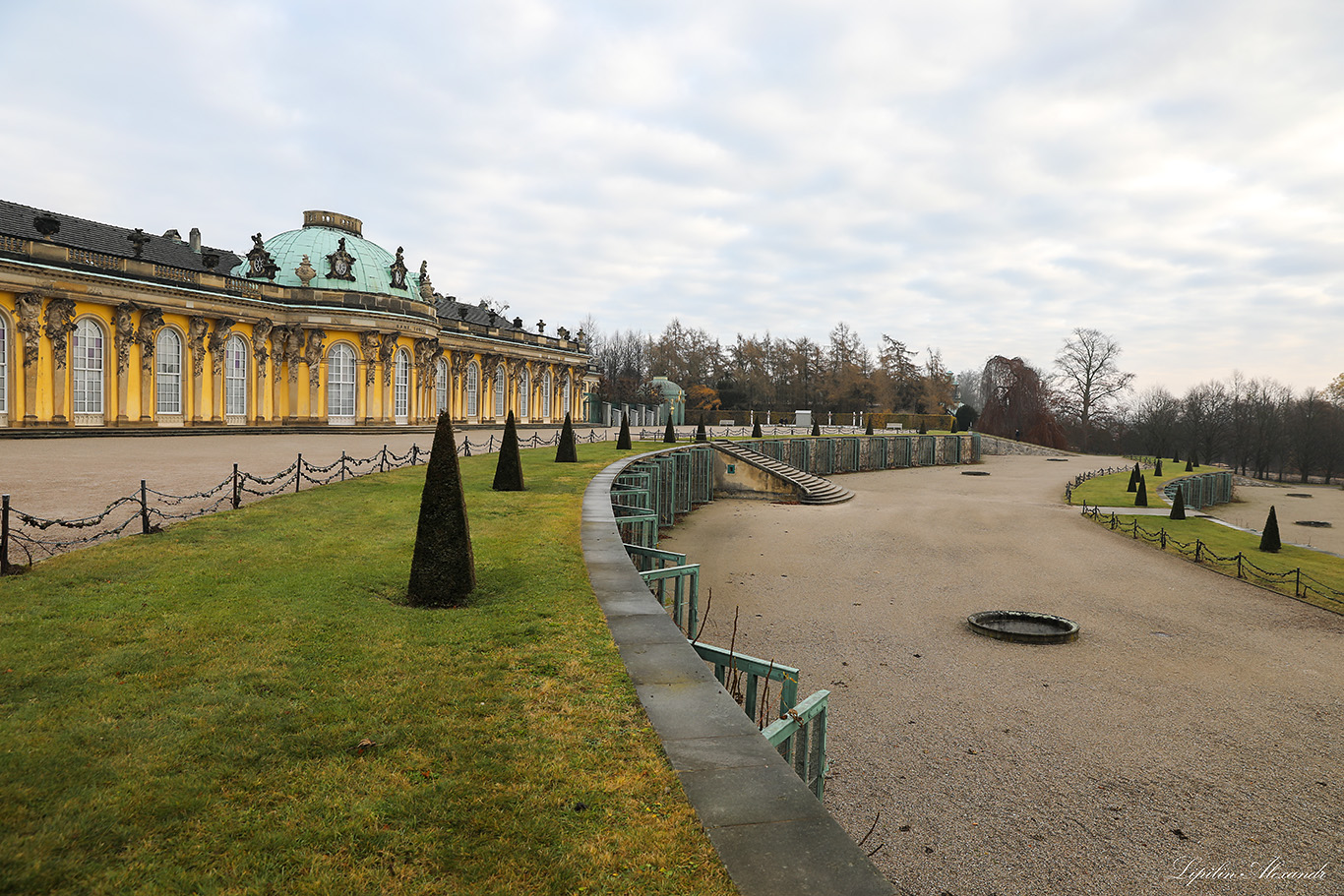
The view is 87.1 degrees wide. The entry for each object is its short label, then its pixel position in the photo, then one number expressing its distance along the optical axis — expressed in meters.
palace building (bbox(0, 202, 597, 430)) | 33.72
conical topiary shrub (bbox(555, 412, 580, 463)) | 28.98
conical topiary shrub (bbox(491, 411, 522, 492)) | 19.98
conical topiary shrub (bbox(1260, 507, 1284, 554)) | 28.92
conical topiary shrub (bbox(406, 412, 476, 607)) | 9.32
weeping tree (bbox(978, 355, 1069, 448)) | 89.19
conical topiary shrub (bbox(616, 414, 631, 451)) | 36.56
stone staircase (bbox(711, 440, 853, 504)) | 39.94
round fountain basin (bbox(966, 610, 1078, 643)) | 16.03
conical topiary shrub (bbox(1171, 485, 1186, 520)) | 35.66
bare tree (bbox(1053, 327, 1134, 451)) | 98.00
